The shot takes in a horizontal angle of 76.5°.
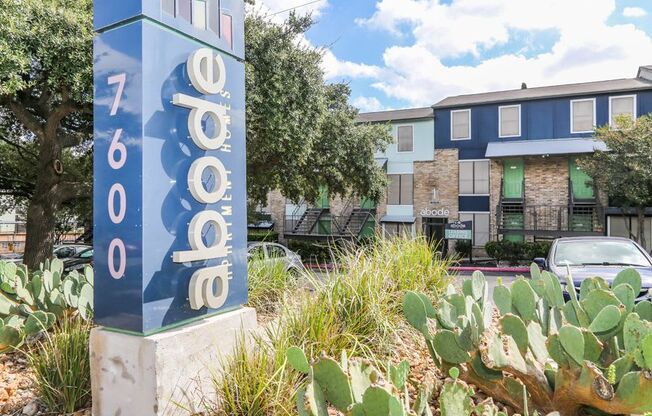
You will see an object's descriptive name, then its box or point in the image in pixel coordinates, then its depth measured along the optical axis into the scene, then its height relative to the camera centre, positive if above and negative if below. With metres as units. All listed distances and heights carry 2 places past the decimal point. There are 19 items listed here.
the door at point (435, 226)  23.41 -0.99
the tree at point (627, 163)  16.69 +1.85
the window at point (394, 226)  24.10 -1.02
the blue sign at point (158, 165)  2.90 +0.33
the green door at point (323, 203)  24.90 +0.37
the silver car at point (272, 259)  6.01 -0.74
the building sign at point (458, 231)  20.78 -1.14
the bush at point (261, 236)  25.30 -1.67
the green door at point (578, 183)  20.36 +1.24
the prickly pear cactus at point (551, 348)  2.29 -0.89
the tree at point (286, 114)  10.63 +2.78
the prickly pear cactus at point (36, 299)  3.85 -0.94
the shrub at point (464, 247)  21.60 -2.04
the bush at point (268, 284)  5.25 -0.98
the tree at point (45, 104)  7.18 +2.40
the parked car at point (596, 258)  6.24 -0.86
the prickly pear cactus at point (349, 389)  1.74 -0.85
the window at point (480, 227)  22.27 -1.01
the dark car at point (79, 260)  13.41 -1.69
